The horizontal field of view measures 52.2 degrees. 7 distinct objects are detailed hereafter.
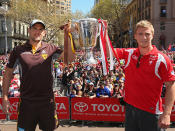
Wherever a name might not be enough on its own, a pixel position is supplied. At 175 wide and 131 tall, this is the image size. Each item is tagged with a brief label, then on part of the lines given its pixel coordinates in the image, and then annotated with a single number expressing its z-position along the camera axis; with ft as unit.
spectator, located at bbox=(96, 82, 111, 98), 20.81
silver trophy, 7.99
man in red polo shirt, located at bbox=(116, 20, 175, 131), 6.55
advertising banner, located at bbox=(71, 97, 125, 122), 18.25
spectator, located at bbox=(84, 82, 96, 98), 20.85
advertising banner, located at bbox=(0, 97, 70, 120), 19.02
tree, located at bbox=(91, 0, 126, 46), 140.46
